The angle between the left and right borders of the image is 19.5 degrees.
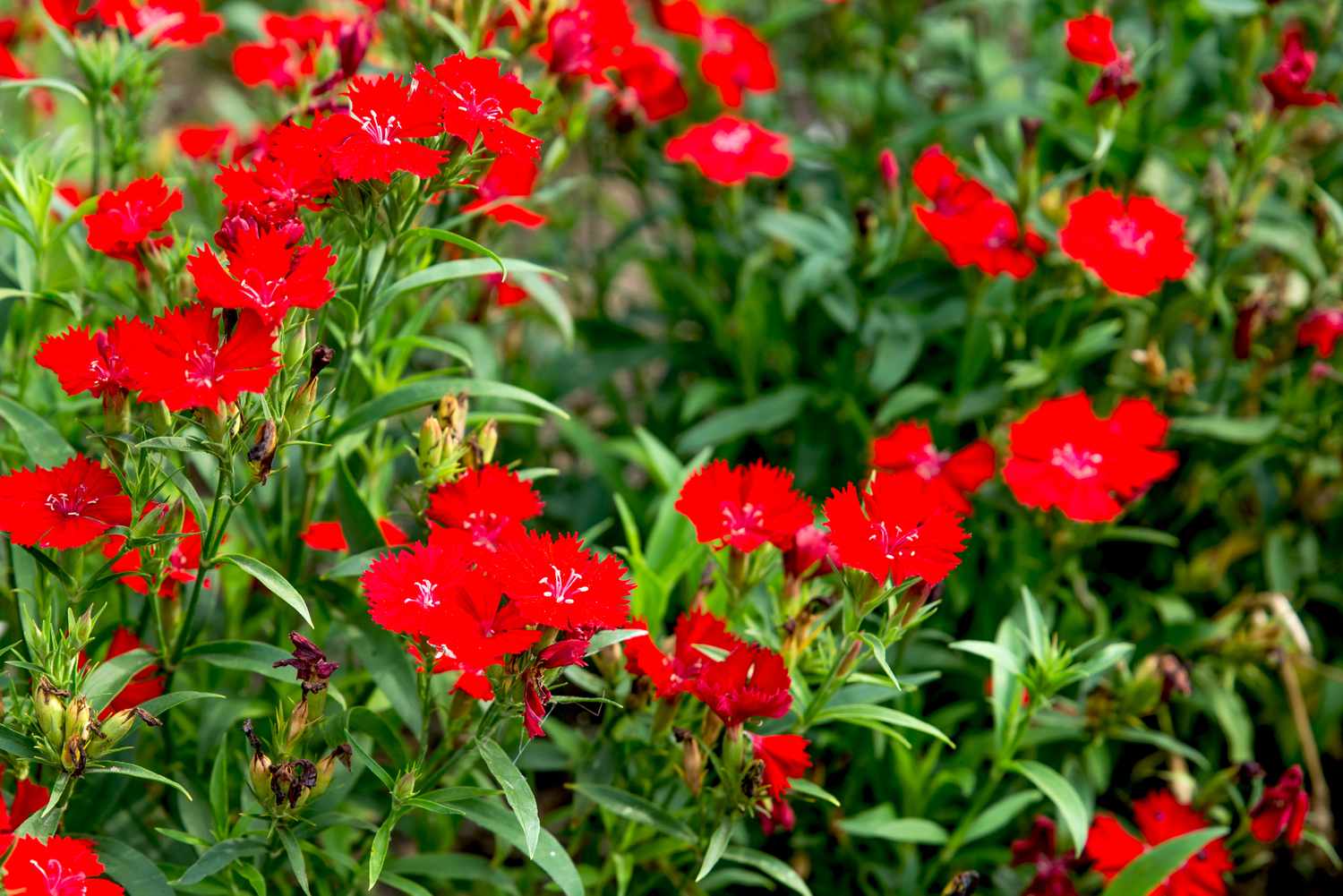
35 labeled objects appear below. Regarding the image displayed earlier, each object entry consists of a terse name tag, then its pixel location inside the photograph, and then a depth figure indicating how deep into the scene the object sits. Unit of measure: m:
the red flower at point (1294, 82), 1.10
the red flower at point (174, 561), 0.97
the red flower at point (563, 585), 0.91
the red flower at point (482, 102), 0.92
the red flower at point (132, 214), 0.97
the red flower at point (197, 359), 0.90
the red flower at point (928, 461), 1.05
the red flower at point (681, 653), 0.97
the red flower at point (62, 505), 0.93
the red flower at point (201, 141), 1.14
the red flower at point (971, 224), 1.09
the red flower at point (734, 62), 1.23
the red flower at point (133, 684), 0.96
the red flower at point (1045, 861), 1.04
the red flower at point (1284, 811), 1.04
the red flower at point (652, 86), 1.18
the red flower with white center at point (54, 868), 0.89
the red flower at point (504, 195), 1.05
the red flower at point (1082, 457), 1.05
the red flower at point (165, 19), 1.06
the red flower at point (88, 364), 0.93
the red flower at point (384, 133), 0.92
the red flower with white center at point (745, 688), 0.94
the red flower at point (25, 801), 0.94
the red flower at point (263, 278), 0.91
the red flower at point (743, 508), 0.96
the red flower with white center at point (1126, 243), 1.07
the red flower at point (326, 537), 1.00
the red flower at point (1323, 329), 1.12
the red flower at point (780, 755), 0.96
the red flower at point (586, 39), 1.06
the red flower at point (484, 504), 0.96
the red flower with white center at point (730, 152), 1.18
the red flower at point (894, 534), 0.93
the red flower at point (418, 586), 0.91
